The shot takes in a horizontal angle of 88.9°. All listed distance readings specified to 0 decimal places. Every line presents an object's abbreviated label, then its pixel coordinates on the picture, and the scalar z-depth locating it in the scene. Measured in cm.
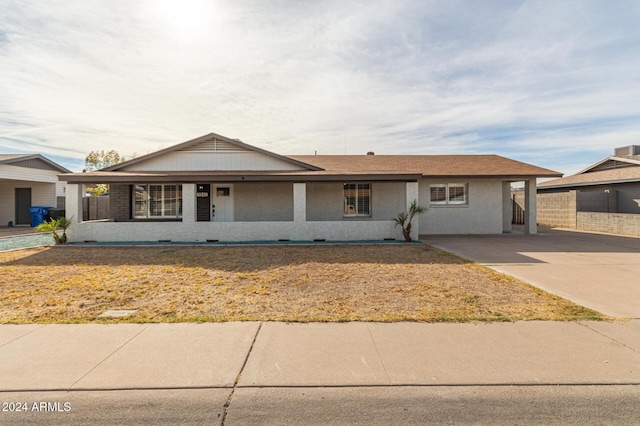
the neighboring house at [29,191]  2052
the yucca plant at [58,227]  1206
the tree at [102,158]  4434
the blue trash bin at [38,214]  1991
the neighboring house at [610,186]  1827
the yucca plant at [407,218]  1318
